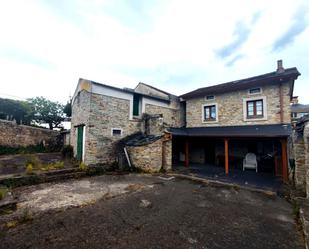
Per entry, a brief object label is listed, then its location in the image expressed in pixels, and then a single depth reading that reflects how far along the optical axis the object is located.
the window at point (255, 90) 9.24
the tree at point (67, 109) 18.84
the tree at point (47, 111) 18.72
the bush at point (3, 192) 4.44
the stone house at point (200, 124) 8.20
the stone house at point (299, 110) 25.28
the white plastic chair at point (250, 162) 9.02
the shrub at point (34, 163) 7.35
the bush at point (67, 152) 10.58
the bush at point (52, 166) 7.11
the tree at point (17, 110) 17.89
